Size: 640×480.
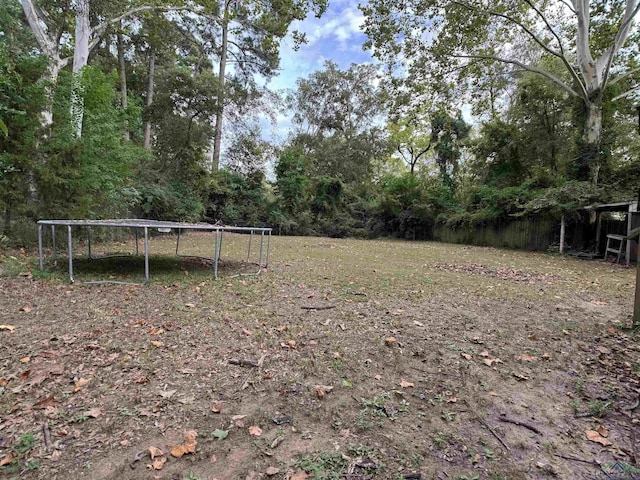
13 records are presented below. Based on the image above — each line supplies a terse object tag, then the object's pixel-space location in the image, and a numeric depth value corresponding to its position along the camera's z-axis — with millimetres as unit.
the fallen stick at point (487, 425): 1661
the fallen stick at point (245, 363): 2414
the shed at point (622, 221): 8411
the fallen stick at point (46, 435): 1562
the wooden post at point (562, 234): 11071
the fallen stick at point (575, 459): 1551
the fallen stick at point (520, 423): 1792
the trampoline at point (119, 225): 4239
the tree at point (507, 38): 10625
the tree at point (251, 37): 10430
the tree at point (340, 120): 23969
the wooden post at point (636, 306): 3170
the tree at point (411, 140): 24080
